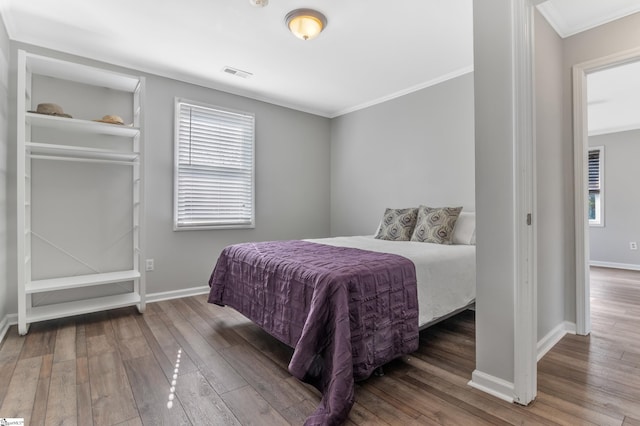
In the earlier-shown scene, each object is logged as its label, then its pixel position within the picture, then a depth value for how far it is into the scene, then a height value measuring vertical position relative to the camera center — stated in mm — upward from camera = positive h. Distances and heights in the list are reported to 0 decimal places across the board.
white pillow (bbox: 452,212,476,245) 2902 -156
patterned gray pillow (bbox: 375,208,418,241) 3227 -120
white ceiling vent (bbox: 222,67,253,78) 3246 +1514
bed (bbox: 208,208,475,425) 1563 -536
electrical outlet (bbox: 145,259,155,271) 3273 -539
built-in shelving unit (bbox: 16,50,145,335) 2406 +347
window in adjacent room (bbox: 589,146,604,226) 5363 +498
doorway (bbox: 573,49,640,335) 2395 +137
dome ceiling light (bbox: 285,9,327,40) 2275 +1437
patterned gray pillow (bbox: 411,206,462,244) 2921 -115
